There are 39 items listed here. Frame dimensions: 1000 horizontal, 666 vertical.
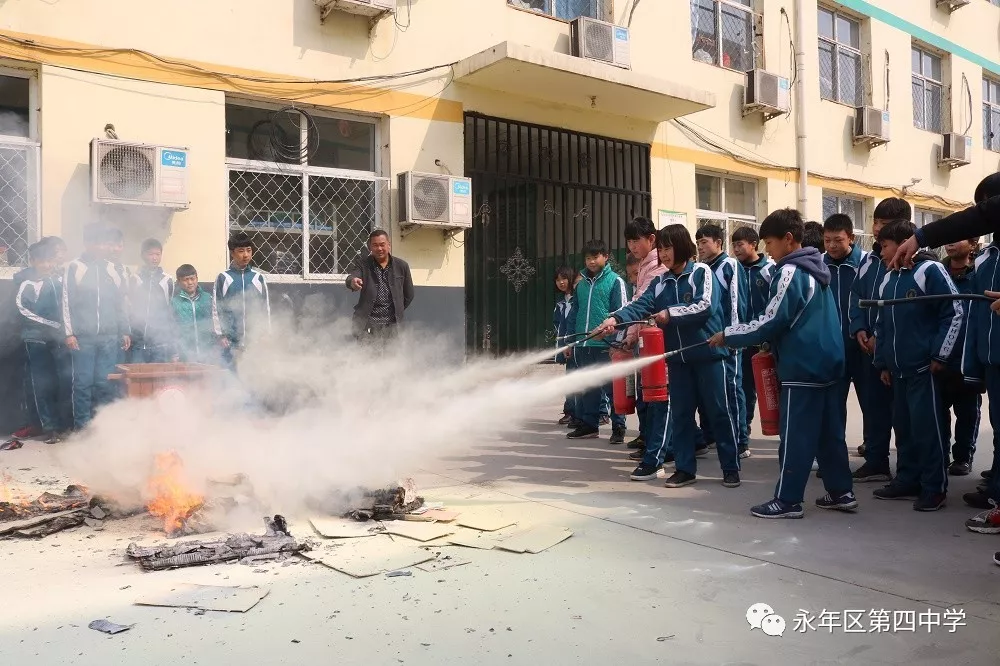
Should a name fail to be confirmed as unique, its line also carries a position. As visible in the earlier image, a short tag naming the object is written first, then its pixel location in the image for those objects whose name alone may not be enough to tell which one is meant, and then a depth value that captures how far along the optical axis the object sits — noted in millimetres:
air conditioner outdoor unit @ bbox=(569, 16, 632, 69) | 10727
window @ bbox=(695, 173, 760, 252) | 13336
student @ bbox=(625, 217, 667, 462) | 6680
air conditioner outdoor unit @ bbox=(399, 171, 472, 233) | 9227
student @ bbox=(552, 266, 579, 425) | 8781
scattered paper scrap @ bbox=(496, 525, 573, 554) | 4133
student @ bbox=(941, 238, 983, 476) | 5191
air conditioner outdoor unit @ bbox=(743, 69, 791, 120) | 13094
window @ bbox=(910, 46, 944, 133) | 17094
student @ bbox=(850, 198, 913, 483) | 5832
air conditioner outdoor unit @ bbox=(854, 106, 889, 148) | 15086
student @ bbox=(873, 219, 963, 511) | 4953
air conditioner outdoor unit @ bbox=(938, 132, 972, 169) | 17219
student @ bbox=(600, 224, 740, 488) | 5520
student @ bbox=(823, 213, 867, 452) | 6117
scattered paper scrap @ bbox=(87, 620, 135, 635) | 3096
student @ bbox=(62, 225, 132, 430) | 7152
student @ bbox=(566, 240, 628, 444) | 7406
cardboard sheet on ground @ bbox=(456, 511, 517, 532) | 4559
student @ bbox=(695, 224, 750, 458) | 5801
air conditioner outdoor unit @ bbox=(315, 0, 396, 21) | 8711
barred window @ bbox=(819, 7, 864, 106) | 14984
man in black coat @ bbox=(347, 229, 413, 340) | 7688
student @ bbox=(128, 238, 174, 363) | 7453
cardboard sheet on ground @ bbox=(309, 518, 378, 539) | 4398
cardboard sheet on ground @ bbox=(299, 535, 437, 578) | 3830
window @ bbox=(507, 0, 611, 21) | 10898
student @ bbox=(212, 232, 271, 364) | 7578
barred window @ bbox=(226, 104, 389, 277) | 8602
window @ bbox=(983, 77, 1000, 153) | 19031
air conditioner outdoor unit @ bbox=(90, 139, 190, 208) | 7230
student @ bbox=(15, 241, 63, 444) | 7070
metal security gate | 10414
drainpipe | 13930
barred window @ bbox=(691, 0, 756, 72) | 12945
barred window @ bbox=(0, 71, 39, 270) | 7215
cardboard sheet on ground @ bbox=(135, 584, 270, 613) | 3330
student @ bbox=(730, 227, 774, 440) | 6036
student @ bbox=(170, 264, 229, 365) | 7449
